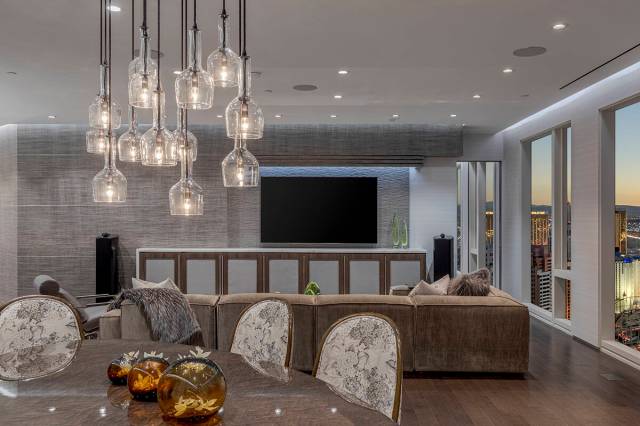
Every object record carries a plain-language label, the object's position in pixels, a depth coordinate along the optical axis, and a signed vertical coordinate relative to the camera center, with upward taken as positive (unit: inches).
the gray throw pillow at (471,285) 172.4 -22.5
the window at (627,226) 194.9 -3.3
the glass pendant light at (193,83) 76.9 +20.4
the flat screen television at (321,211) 309.7 +4.5
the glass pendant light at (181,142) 94.6 +15.4
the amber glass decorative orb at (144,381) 66.3 -20.8
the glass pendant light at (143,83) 83.3 +22.2
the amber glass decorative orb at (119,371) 72.7 -21.4
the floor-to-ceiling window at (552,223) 251.0 -2.8
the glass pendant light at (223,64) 78.4 +23.6
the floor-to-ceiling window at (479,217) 322.0 +0.6
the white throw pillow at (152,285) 154.9 -19.9
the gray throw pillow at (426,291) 172.9 -24.4
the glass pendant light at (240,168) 81.0 +8.0
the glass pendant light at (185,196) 89.5 +4.0
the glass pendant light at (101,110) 93.4 +19.9
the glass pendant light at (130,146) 104.5 +14.9
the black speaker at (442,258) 291.6 -22.6
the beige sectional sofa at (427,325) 161.9 -33.7
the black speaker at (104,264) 283.7 -24.8
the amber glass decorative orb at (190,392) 58.6 -19.8
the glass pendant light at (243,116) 76.9 +15.5
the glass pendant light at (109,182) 91.9 +6.7
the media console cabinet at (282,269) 290.7 -28.4
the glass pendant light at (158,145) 89.6 +13.0
